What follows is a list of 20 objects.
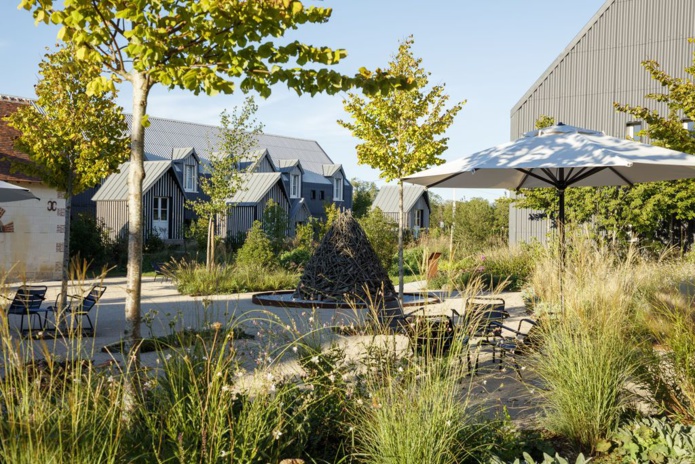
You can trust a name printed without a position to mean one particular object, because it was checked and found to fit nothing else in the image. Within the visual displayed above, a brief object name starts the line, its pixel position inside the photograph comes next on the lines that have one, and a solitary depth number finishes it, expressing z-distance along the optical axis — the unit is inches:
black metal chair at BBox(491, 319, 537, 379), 252.9
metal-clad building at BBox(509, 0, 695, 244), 856.3
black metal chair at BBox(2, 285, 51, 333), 373.7
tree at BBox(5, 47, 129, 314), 450.0
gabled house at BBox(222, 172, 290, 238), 1412.8
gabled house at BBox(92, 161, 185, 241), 1162.6
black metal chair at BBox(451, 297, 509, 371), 177.3
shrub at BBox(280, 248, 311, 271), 826.2
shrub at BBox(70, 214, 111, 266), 926.4
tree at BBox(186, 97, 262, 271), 893.2
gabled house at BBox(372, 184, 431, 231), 1855.3
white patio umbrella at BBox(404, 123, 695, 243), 288.7
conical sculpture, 506.6
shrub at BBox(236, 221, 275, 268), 749.9
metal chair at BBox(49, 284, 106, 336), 383.6
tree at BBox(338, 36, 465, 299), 549.3
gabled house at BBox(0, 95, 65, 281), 756.0
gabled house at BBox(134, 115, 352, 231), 1526.8
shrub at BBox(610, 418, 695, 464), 158.6
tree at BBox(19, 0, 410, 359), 170.2
